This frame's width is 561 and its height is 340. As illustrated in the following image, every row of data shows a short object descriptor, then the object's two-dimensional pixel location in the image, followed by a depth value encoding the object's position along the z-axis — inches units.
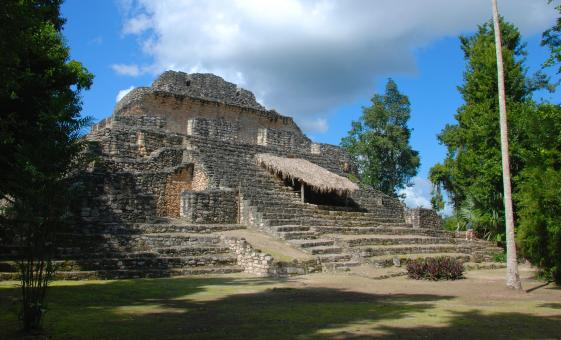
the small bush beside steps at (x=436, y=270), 470.0
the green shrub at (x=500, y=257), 706.4
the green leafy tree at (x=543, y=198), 397.7
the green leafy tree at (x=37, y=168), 204.5
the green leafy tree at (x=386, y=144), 1246.3
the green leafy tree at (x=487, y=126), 735.7
